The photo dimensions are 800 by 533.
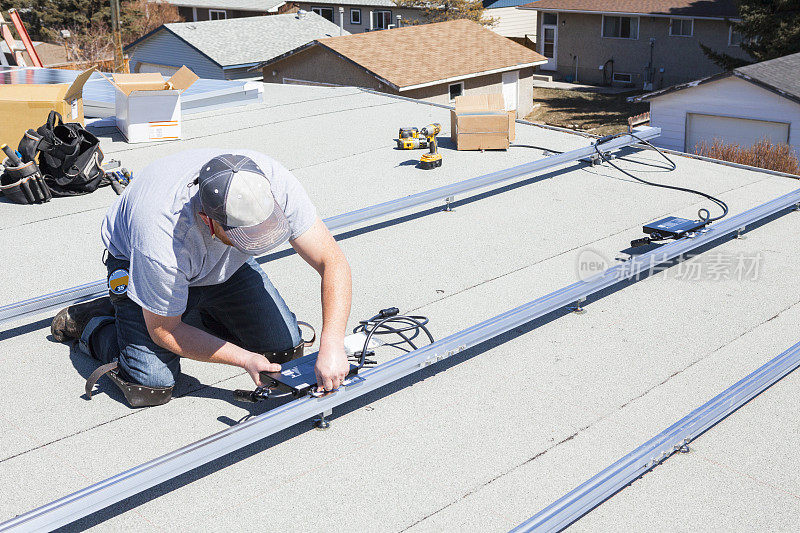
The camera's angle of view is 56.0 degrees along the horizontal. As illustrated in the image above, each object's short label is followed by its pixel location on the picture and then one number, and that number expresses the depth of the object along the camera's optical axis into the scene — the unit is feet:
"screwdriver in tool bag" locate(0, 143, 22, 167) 22.03
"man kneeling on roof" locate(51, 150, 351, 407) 9.25
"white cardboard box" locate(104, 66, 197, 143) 28.96
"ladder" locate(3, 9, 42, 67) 56.81
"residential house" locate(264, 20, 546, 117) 73.67
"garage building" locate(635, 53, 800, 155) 57.31
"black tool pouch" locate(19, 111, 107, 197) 22.48
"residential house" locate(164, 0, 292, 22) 138.82
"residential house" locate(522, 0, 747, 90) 101.50
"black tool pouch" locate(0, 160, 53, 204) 22.40
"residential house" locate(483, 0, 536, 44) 130.41
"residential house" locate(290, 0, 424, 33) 128.47
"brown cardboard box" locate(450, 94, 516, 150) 26.99
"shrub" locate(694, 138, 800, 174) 38.83
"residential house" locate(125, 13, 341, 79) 96.22
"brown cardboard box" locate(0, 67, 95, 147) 25.46
